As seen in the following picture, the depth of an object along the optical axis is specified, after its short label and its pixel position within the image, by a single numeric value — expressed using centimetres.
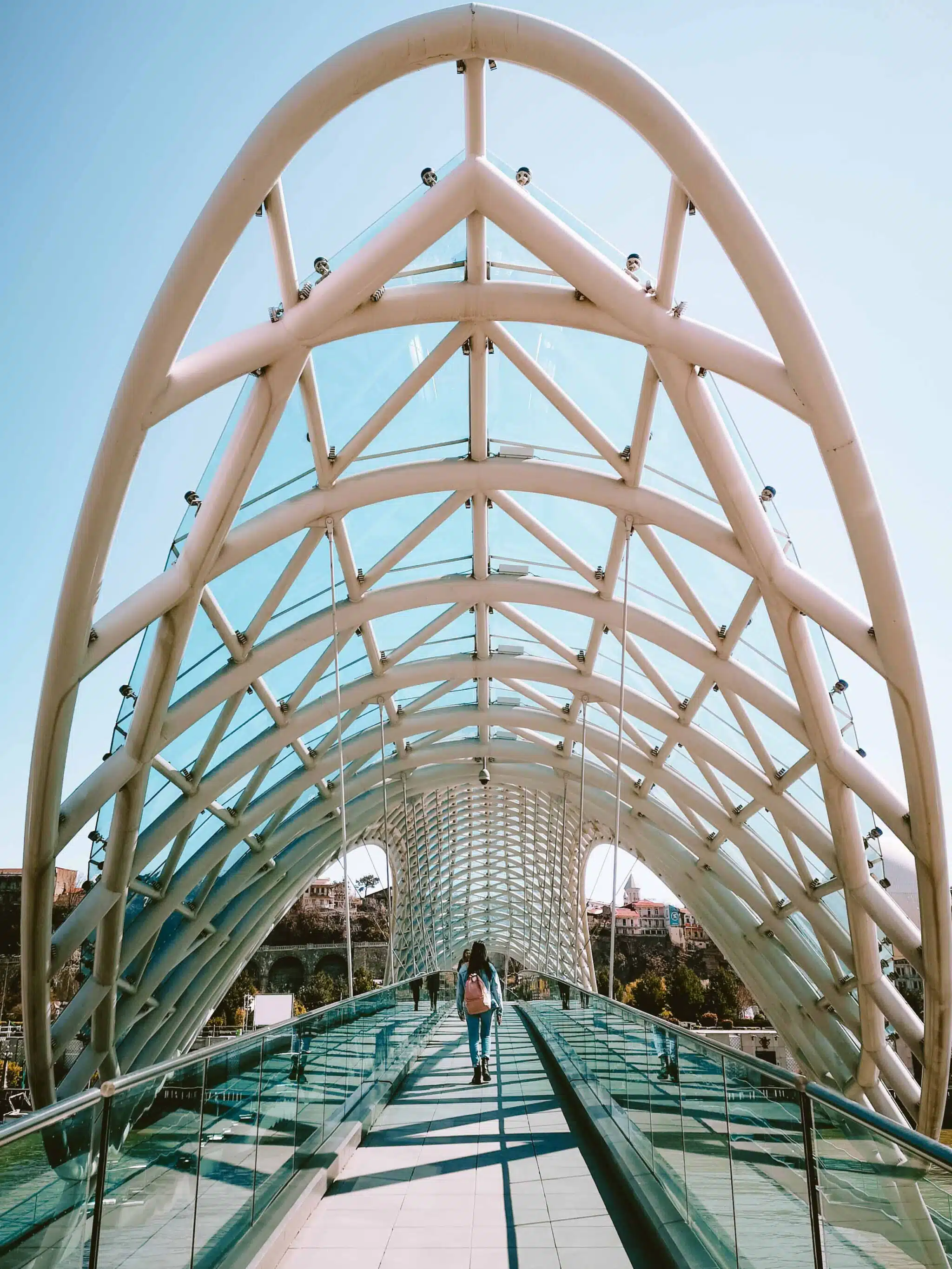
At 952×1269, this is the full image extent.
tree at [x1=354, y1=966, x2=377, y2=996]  9312
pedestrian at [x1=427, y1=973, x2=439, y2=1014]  3258
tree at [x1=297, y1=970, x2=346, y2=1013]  8306
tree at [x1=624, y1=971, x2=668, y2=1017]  7600
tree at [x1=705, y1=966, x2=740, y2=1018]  7450
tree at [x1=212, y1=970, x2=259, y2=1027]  8306
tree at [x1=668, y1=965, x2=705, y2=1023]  7231
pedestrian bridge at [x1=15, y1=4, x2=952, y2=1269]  546
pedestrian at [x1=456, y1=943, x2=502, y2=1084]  1402
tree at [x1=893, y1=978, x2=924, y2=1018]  5069
